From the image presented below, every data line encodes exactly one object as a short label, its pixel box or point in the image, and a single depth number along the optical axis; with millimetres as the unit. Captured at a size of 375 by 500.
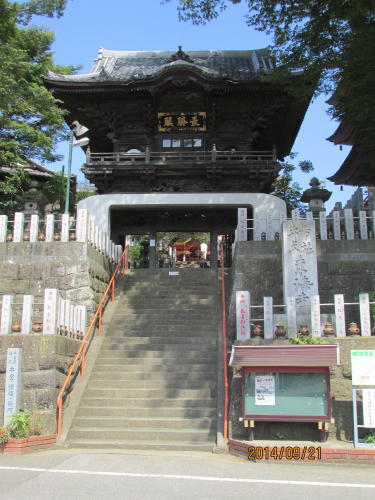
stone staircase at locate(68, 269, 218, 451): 9305
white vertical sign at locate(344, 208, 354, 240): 13641
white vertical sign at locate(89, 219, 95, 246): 14052
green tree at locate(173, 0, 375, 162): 12281
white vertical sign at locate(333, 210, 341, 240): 13672
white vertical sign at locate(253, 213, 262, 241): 14180
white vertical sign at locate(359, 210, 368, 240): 13602
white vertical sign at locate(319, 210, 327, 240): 13680
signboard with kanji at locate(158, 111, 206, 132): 20391
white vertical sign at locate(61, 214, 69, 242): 13492
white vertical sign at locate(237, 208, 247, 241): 13977
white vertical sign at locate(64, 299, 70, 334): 10492
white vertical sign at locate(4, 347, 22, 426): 8977
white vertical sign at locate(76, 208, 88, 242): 13477
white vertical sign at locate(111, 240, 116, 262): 16273
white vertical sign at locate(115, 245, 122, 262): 16766
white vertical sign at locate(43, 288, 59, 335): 9719
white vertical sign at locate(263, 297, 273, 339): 9945
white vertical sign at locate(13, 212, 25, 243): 13672
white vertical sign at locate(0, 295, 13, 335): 9734
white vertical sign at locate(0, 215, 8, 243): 13801
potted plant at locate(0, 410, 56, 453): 8367
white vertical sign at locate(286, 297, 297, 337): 10125
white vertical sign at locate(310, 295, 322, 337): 9753
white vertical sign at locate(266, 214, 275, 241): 14016
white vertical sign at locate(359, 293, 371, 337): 9633
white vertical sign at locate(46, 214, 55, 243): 13594
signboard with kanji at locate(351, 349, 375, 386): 8344
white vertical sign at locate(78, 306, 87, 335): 11559
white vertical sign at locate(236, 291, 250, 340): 9984
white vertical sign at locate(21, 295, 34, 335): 9688
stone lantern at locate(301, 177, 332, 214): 16516
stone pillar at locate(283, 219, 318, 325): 11547
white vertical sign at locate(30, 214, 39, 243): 13648
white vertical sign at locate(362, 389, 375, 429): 8141
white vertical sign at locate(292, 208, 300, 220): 13336
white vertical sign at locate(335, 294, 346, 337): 9727
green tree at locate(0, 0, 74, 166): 14445
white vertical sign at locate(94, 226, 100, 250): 14501
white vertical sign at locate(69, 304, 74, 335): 10799
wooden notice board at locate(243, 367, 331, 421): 8586
